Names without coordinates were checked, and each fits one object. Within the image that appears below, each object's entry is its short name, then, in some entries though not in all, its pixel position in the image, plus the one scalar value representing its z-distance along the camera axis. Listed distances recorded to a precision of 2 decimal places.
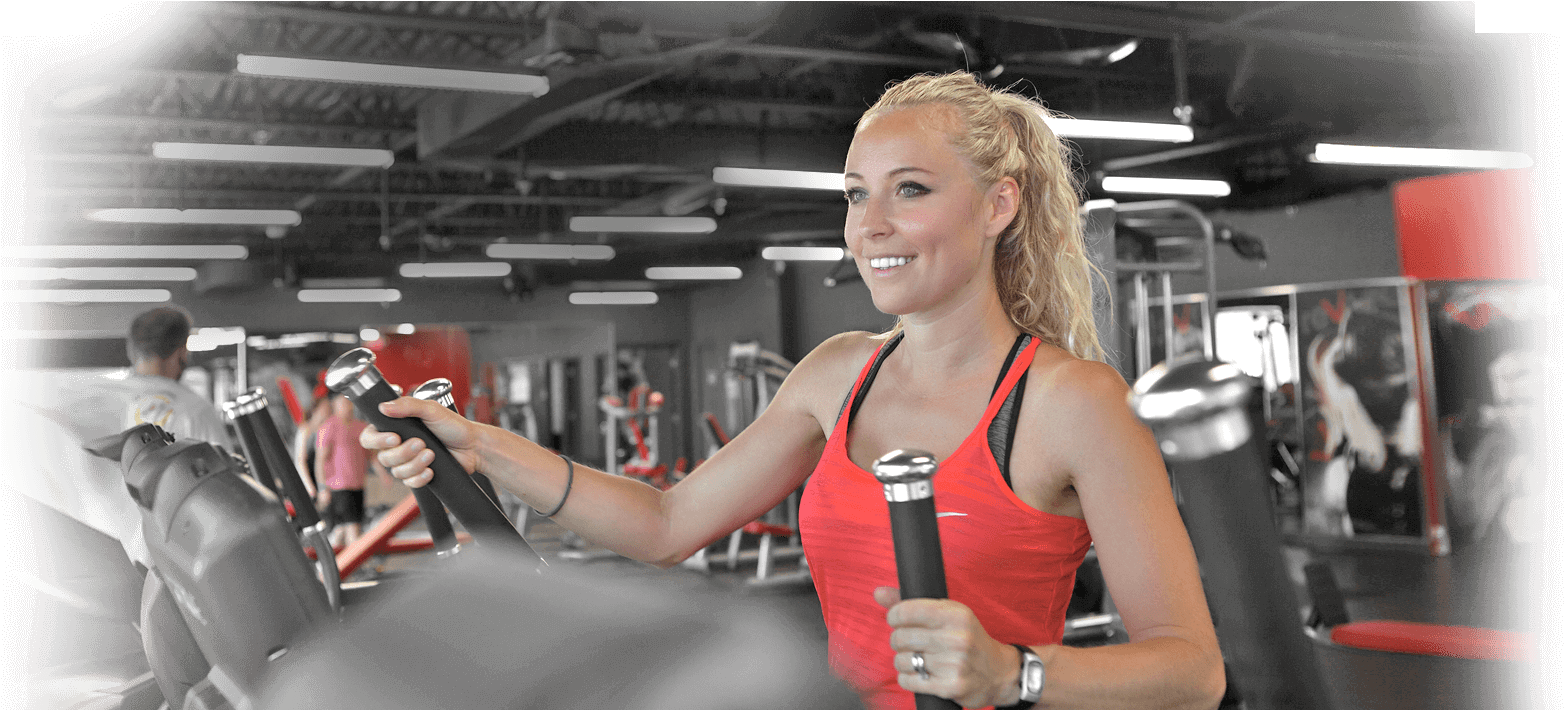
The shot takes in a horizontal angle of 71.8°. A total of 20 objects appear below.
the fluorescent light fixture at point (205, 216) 9.64
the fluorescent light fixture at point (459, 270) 14.19
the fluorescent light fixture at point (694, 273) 16.52
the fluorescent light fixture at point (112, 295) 13.63
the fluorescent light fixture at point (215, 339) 14.96
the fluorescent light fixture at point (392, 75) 5.29
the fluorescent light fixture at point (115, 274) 12.65
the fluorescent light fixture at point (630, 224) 11.72
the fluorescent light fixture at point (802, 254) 14.57
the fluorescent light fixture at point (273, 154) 6.77
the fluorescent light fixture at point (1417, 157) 7.69
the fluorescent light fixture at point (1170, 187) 9.22
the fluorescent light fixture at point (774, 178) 8.92
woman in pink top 7.85
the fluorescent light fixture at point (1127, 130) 6.82
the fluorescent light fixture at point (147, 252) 12.01
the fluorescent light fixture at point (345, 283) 15.88
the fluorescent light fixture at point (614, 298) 18.39
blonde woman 1.05
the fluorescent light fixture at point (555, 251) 13.47
